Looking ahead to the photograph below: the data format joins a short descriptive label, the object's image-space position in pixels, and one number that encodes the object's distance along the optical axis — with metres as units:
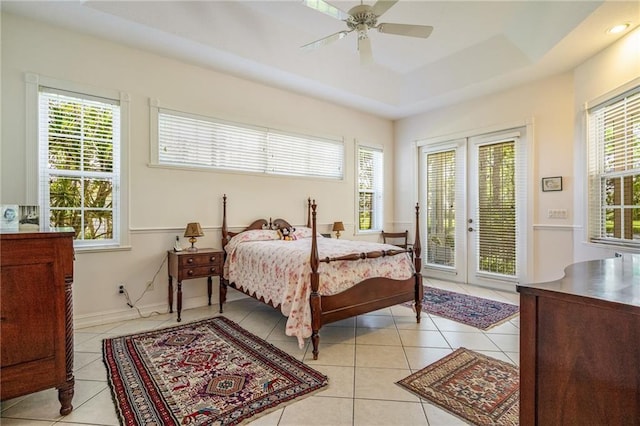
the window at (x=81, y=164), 3.10
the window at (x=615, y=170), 3.08
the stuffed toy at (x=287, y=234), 4.15
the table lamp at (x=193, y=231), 3.58
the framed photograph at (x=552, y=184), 4.08
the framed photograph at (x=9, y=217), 2.01
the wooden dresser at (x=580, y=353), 0.92
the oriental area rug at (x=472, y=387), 1.84
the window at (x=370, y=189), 5.76
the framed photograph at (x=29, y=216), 2.34
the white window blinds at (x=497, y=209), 4.59
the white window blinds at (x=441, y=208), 5.32
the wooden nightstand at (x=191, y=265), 3.40
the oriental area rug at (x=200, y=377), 1.84
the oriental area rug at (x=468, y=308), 3.42
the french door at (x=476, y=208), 4.55
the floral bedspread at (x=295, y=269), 2.62
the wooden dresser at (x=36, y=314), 1.69
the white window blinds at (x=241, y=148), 3.81
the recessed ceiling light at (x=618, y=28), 2.90
